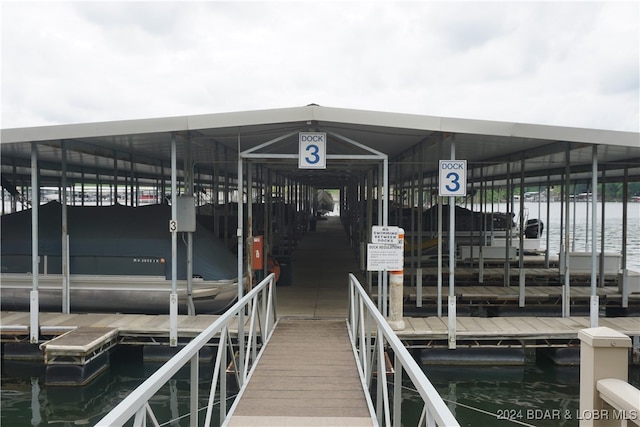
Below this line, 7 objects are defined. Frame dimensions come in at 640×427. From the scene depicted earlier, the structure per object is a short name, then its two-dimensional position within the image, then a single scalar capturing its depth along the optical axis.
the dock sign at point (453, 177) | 7.66
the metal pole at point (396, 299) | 7.63
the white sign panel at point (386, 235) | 7.46
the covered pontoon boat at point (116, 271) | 8.70
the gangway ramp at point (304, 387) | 4.29
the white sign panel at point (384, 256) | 7.48
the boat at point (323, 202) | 47.38
